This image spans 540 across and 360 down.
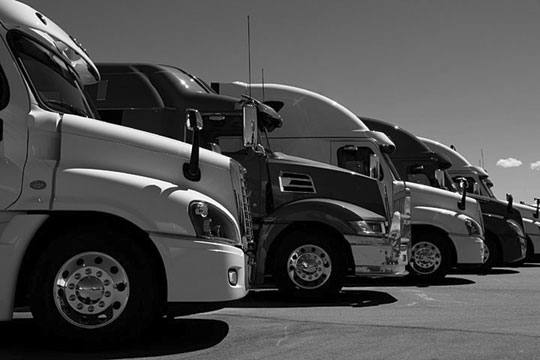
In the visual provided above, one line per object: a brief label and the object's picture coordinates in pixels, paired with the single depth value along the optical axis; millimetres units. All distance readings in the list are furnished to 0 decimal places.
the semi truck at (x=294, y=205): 8500
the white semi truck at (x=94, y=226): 4816
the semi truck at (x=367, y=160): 10414
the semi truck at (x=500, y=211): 14258
